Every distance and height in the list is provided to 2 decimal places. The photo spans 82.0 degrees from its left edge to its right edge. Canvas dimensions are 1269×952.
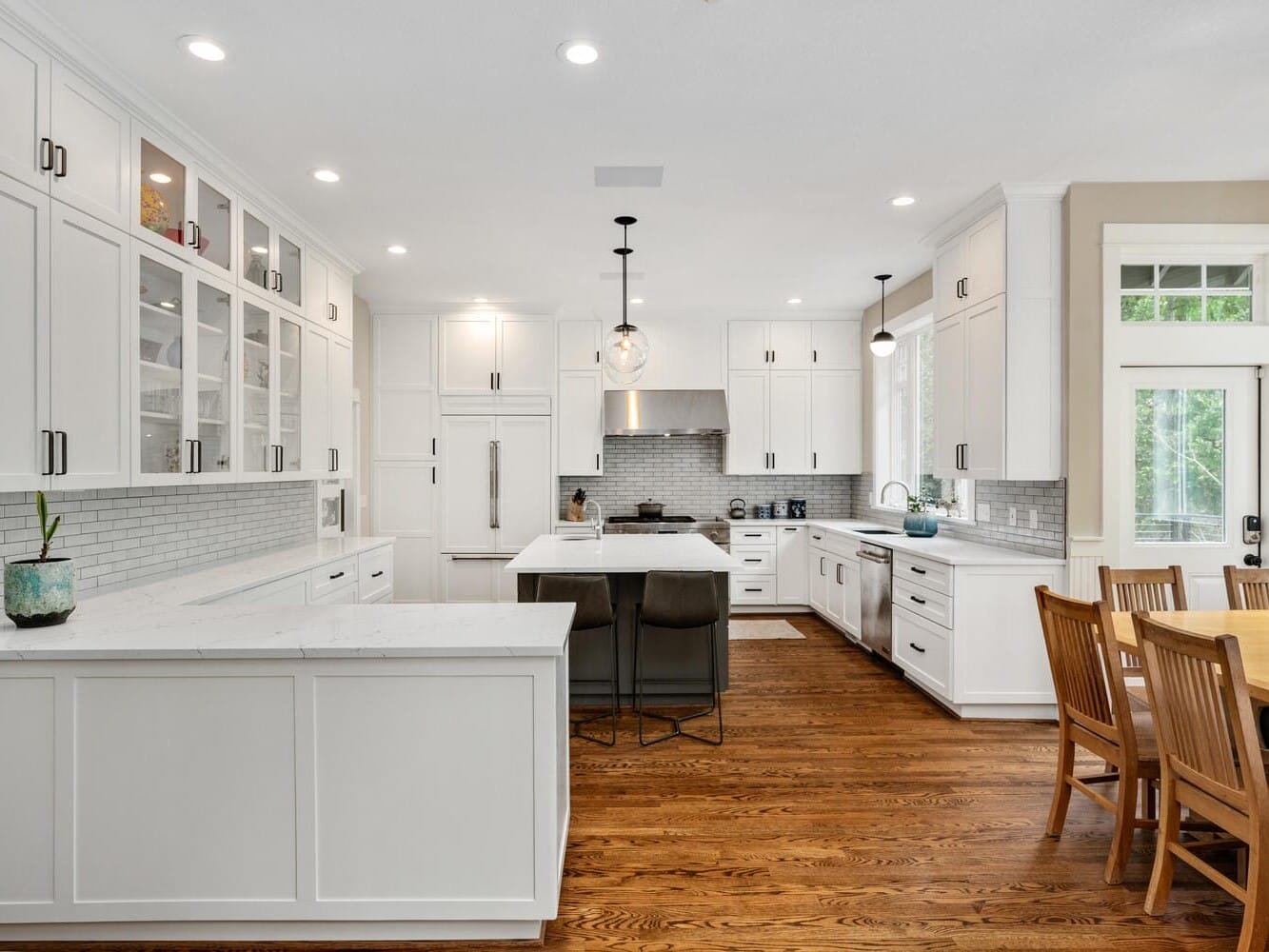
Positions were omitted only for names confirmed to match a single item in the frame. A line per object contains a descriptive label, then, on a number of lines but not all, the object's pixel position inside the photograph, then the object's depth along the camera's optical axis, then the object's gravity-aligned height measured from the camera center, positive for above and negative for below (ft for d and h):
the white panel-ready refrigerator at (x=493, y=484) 20.89 -0.16
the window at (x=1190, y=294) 12.53 +3.15
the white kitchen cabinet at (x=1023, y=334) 12.59 +2.50
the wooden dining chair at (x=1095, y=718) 7.88 -2.76
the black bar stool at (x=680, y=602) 12.14 -2.06
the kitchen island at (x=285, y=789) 6.66 -2.87
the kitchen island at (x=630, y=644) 13.43 -3.14
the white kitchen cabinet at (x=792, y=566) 21.93 -2.67
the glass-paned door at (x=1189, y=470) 12.37 +0.12
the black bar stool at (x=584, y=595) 11.93 -1.92
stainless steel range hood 21.66 +1.93
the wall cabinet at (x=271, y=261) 12.24 +3.91
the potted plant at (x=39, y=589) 7.09 -1.09
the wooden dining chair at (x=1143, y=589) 10.27 -1.60
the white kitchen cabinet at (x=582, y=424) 21.70 +1.62
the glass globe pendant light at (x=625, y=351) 14.16 +2.47
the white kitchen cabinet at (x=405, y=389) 20.92 +2.56
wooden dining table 7.15 -1.78
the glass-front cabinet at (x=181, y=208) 9.43 +3.85
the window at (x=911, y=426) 18.49 +1.44
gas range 21.45 -1.44
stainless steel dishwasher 16.12 -2.77
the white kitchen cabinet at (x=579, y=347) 21.86 +3.91
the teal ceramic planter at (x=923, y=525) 16.42 -1.06
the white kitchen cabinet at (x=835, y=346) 22.45 +4.07
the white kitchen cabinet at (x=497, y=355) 21.12 +3.56
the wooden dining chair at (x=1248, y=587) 10.18 -1.55
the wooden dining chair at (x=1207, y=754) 6.13 -2.51
